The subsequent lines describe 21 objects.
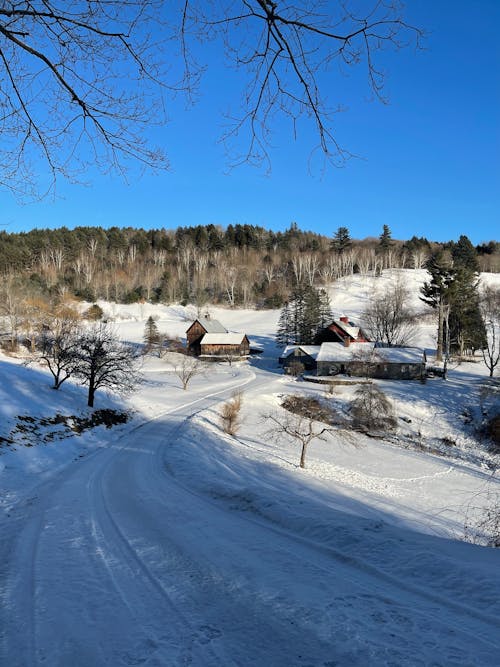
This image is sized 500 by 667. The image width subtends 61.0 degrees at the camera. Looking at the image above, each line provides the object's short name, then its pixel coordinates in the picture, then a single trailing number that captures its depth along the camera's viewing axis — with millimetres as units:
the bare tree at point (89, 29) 3422
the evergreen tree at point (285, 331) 73500
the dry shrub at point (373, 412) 33469
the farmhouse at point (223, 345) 68562
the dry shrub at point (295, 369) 54625
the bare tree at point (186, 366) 45762
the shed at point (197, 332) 72188
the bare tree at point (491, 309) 62906
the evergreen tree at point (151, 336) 66938
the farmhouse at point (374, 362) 49844
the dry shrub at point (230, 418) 27312
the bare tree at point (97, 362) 27922
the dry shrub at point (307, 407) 33531
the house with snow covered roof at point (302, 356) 58812
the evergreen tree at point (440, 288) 55906
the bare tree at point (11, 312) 55844
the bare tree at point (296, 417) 27750
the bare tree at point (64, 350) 28250
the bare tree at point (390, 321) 66188
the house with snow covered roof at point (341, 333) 63219
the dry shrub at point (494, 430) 31062
